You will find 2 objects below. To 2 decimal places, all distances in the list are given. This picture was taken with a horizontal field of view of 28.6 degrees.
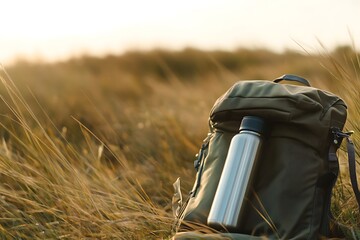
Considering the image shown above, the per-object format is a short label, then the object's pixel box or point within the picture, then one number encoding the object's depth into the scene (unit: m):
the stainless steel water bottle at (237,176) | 3.01
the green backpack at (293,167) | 2.99
